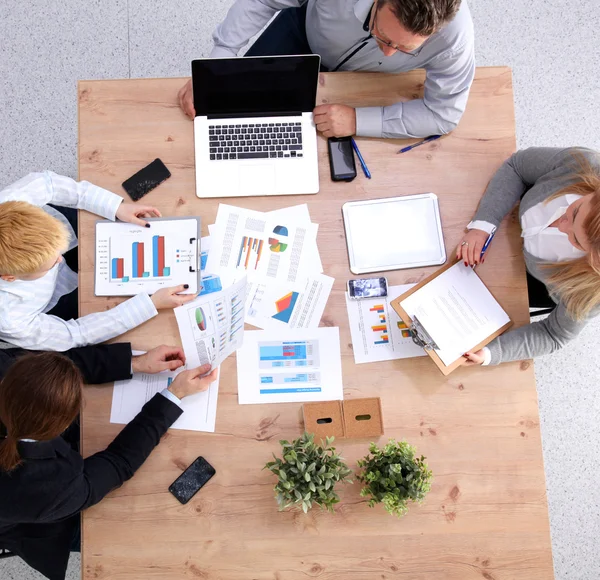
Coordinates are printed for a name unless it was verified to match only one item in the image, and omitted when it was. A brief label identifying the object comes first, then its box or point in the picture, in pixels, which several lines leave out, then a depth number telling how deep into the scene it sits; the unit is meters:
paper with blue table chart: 1.30
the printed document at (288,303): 1.33
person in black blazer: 1.08
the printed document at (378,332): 1.32
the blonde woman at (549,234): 1.20
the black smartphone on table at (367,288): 1.34
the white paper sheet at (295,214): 1.38
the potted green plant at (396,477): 1.15
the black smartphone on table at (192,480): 1.25
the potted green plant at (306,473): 1.13
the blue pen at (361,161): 1.39
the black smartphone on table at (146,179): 1.37
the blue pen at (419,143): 1.42
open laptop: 1.37
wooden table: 1.24
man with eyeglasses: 1.15
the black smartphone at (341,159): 1.38
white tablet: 1.36
